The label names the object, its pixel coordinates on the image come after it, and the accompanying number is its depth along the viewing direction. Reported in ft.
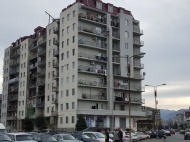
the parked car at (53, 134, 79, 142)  81.25
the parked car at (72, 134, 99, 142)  88.43
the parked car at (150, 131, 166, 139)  184.43
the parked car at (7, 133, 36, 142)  74.79
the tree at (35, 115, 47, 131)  210.55
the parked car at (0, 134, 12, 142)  71.51
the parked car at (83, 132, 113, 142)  95.27
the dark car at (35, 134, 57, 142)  78.23
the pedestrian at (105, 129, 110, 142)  80.12
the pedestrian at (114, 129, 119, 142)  81.10
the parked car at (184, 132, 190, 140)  168.04
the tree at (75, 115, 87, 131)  174.37
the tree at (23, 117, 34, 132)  218.18
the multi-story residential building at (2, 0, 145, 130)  199.31
